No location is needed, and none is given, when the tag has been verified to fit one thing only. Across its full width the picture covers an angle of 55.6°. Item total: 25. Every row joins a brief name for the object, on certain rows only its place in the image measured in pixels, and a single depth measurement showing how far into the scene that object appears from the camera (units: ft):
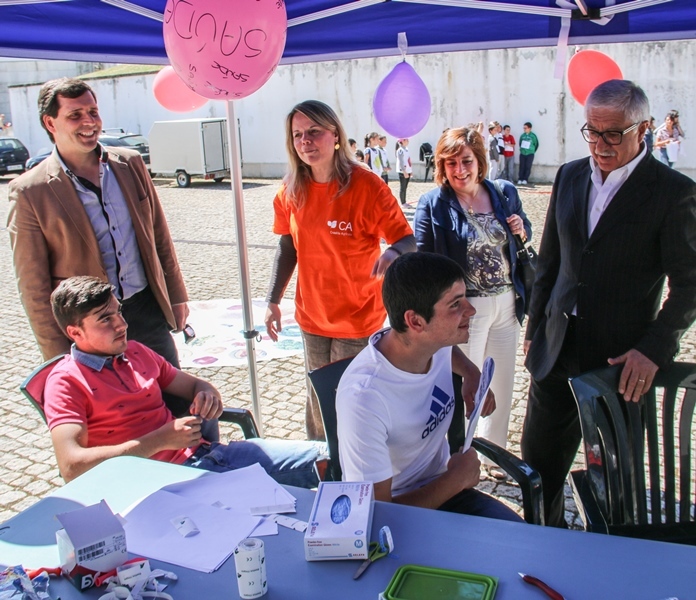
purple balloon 12.86
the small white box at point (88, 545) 5.16
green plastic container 4.83
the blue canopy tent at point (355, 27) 10.25
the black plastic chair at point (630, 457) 7.41
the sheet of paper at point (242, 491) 6.23
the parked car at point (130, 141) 66.39
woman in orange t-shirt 10.37
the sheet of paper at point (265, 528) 5.80
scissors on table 5.24
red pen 4.77
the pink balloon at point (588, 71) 12.44
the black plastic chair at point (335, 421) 8.05
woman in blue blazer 10.79
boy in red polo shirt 7.83
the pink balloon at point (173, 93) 13.20
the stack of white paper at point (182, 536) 5.56
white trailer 65.87
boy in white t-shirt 6.55
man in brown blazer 9.59
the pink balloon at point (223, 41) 8.42
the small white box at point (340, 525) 5.29
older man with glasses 7.77
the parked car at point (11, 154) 75.41
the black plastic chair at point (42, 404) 8.33
